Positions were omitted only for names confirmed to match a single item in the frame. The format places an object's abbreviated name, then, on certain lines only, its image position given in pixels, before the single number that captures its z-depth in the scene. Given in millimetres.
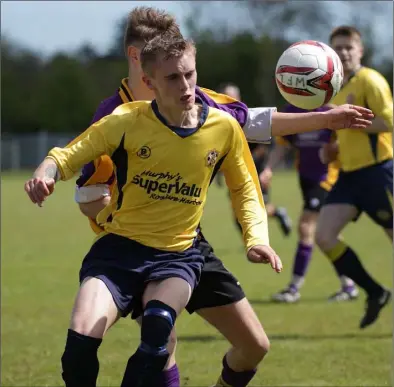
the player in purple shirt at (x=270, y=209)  26266
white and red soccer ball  10016
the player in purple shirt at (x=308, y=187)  19047
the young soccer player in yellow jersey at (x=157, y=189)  8523
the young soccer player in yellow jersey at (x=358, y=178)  15125
